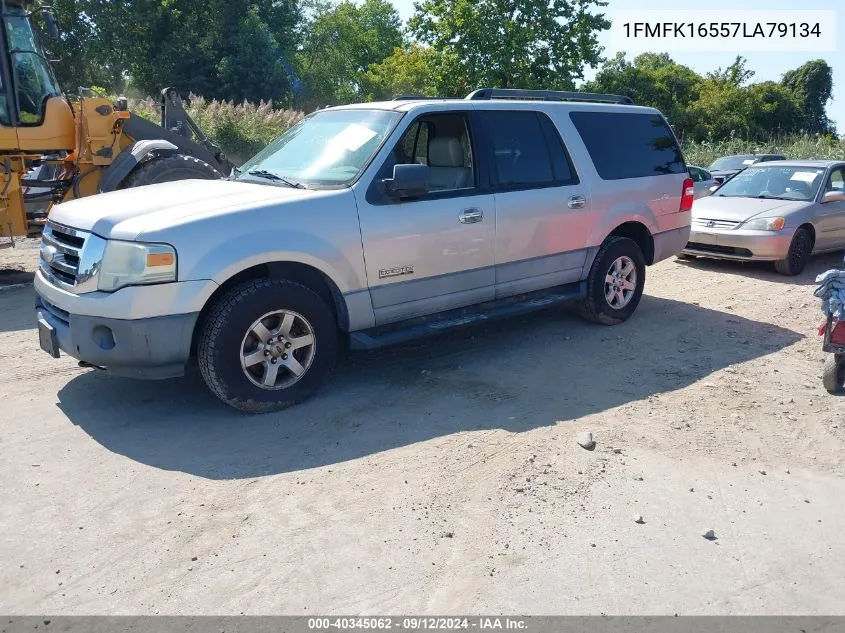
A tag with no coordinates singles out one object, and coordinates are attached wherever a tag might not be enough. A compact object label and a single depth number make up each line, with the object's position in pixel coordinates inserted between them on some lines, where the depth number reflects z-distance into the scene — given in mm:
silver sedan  9555
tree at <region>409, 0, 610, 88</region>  26203
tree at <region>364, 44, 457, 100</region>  27647
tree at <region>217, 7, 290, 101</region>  32500
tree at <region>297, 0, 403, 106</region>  48969
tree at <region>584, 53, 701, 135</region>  37969
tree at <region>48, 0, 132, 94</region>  32000
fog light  4438
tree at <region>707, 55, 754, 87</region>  54059
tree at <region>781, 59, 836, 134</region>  51500
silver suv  4461
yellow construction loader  8914
